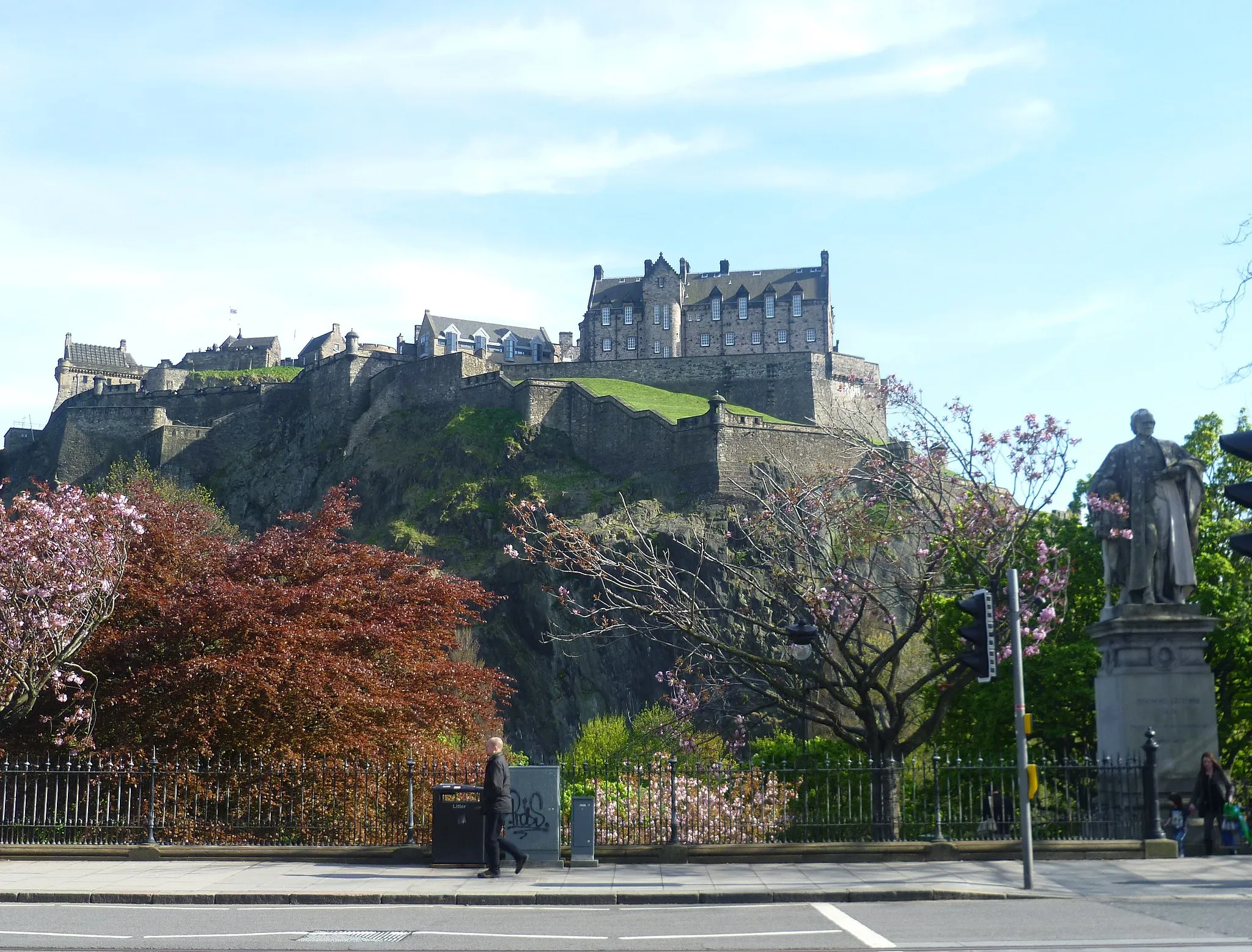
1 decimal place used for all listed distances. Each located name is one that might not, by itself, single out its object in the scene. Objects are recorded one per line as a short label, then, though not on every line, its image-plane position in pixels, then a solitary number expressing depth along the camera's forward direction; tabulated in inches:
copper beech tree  789.2
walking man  588.7
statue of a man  643.5
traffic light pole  510.0
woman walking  602.5
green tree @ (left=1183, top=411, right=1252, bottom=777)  1118.4
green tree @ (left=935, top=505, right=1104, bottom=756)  1162.6
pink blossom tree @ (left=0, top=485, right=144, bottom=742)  764.6
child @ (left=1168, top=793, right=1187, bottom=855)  615.5
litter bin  631.2
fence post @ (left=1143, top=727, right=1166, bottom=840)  601.2
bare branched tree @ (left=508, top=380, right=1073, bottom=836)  780.6
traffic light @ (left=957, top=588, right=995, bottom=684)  521.3
